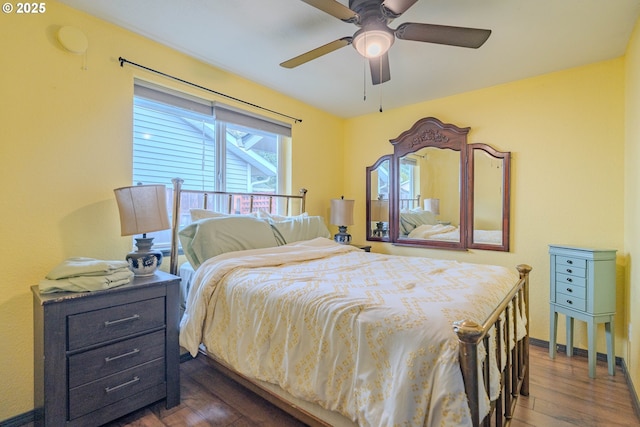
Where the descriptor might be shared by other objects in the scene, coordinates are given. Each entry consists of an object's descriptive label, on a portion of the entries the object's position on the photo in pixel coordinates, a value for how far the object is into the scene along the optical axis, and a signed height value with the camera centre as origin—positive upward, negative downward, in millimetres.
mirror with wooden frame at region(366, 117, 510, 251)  3010 +217
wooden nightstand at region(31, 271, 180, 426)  1425 -761
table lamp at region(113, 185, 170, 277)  1794 -56
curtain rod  2115 +1055
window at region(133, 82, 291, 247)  2326 +583
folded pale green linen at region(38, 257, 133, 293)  1504 -363
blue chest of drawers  2223 -602
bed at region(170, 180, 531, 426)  1013 -517
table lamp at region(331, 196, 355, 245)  3590 -57
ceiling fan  1522 +1000
